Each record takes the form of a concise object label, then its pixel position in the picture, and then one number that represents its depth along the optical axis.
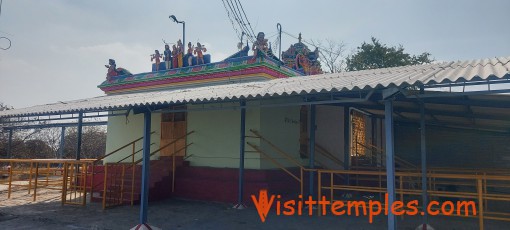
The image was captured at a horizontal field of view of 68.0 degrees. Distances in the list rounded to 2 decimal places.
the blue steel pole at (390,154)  5.42
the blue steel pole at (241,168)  9.42
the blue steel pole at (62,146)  16.69
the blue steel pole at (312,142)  9.18
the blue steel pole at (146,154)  7.44
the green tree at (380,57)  28.34
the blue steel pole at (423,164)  6.91
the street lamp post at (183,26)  18.33
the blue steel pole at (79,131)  11.00
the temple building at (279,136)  6.89
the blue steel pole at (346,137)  10.92
